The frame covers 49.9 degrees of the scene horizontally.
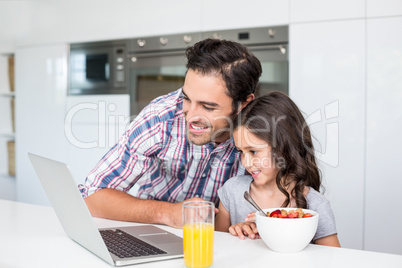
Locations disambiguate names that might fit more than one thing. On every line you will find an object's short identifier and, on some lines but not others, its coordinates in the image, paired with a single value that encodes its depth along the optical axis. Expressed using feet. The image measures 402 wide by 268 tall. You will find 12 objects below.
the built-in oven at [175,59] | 8.28
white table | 2.92
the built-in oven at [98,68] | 10.09
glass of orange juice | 2.78
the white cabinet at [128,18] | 9.09
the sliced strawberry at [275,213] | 3.39
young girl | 4.52
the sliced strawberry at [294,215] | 3.26
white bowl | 3.08
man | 4.72
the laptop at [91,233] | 2.91
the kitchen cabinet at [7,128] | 12.05
